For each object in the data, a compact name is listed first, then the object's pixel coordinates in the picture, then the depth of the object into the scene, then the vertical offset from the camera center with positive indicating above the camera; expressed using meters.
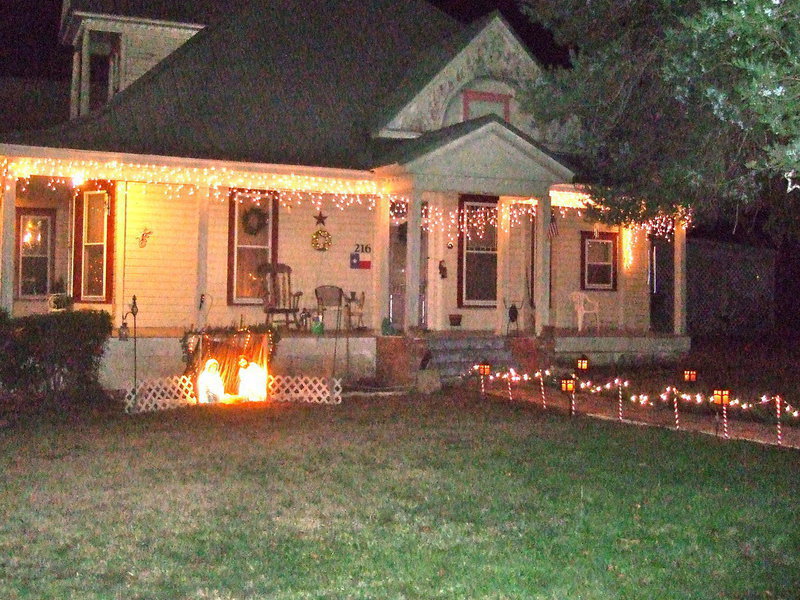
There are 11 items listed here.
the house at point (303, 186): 15.29 +2.02
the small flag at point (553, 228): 16.50 +1.50
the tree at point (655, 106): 9.70 +2.39
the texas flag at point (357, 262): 17.80 +0.92
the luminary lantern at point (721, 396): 11.48 -0.88
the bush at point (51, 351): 12.78 -0.52
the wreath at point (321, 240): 17.48 +1.27
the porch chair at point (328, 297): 16.97 +0.28
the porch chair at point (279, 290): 16.78 +0.38
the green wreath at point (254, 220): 17.05 +1.57
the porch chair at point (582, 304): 18.36 +0.23
